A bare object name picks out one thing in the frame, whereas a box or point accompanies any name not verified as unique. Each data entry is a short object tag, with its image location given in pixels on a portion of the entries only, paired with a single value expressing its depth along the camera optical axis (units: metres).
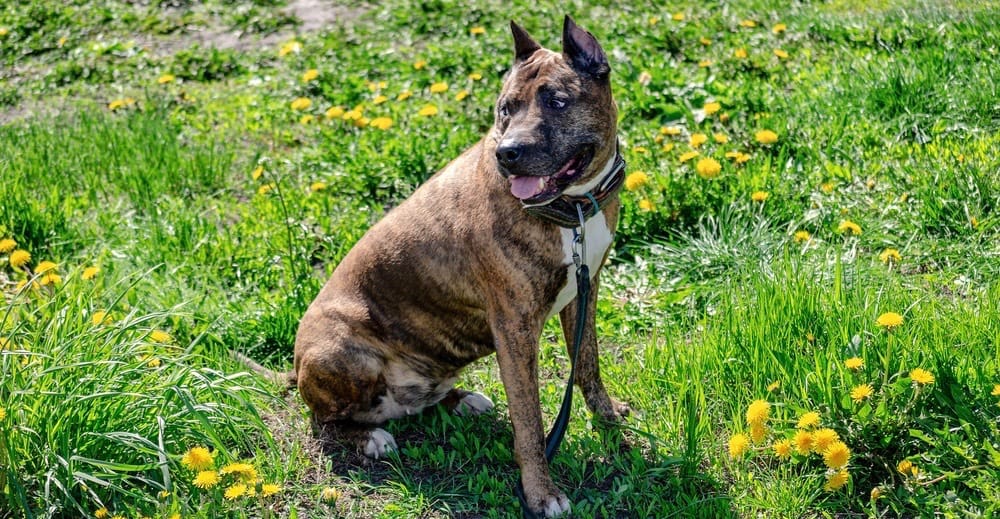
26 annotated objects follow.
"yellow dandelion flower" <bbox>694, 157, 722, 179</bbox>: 4.82
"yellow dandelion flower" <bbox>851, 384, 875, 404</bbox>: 3.32
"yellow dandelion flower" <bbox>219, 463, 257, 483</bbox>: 3.27
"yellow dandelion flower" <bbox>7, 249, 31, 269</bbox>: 4.47
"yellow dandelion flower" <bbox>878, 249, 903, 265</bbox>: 4.17
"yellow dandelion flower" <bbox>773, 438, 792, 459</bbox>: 3.33
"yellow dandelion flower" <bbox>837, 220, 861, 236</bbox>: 4.24
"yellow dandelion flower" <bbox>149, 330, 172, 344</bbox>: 4.21
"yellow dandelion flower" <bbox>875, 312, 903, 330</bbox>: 3.37
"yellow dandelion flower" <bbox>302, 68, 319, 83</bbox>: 7.09
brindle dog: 3.33
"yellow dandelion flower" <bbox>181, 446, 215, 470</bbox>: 3.26
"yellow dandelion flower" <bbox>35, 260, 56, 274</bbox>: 4.09
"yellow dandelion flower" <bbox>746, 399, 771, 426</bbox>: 3.36
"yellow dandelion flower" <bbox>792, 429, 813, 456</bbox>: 3.26
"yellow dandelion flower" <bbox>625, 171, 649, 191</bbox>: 4.75
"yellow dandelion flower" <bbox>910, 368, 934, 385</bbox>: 3.23
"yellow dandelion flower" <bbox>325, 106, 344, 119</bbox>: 6.14
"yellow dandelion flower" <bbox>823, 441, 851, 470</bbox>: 3.17
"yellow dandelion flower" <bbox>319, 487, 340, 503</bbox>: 3.41
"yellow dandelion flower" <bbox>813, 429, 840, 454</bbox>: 3.22
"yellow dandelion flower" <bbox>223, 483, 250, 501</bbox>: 3.21
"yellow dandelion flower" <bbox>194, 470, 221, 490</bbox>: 3.20
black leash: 3.50
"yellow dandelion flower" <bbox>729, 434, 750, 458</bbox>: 3.39
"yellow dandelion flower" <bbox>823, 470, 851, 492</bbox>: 3.23
